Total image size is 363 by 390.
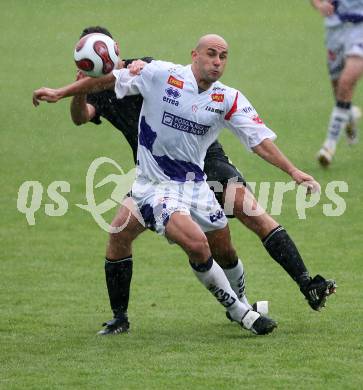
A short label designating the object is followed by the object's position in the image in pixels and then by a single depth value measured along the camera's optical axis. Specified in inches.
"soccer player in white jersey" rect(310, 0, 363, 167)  1164.5
